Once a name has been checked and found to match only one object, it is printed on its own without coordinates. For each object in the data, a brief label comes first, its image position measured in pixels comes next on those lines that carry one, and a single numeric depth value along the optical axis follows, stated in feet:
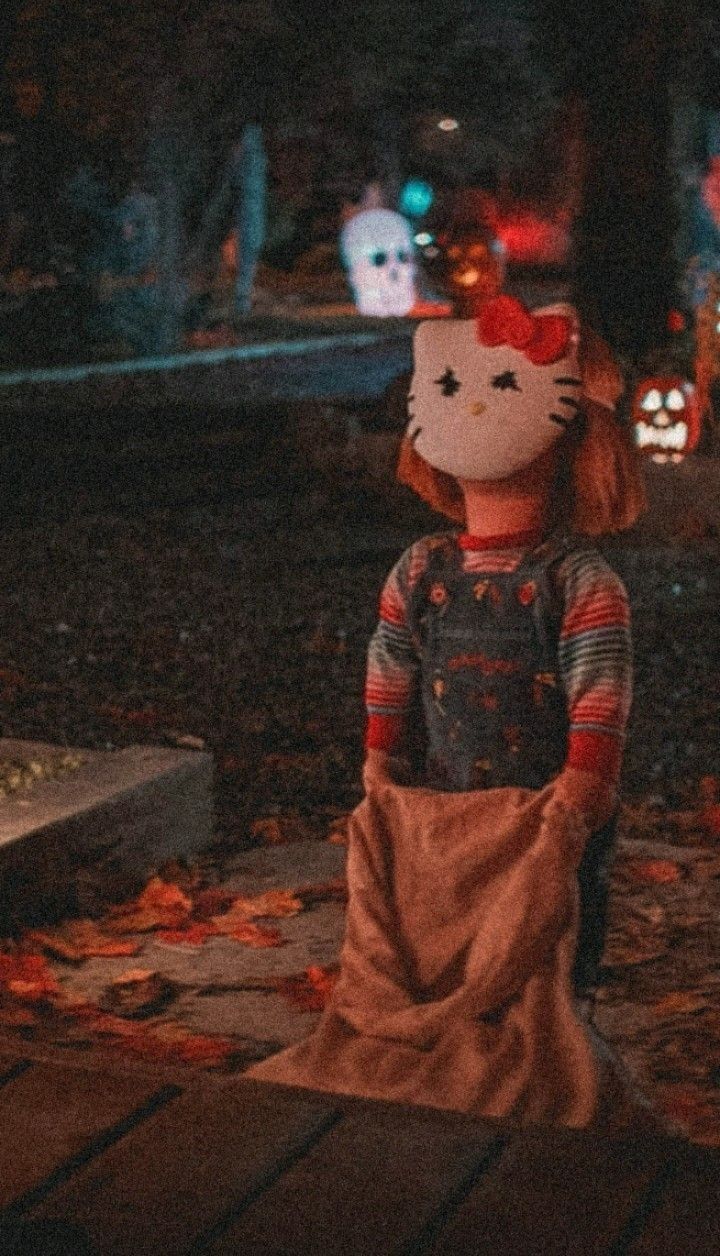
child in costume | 13.96
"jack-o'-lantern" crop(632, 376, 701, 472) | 47.96
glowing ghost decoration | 119.96
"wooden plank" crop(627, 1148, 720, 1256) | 9.18
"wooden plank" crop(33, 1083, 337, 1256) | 9.49
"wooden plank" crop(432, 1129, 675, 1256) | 9.29
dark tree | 62.95
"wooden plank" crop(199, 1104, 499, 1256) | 9.36
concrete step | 18.40
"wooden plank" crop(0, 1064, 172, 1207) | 10.15
